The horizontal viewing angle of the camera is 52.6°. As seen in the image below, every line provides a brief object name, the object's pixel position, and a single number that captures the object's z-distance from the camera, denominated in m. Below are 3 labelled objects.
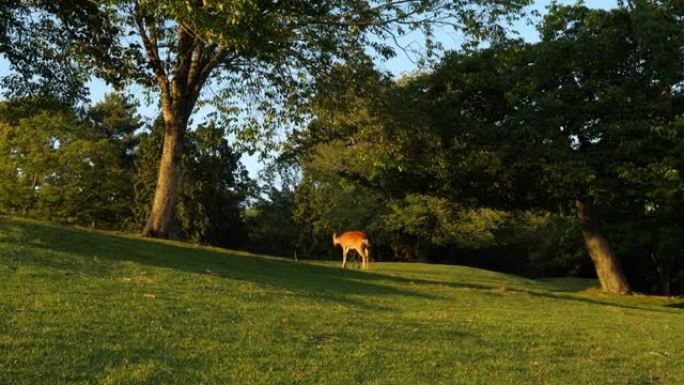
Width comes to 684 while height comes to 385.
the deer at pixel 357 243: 29.20
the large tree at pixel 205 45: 16.64
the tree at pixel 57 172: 47.97
